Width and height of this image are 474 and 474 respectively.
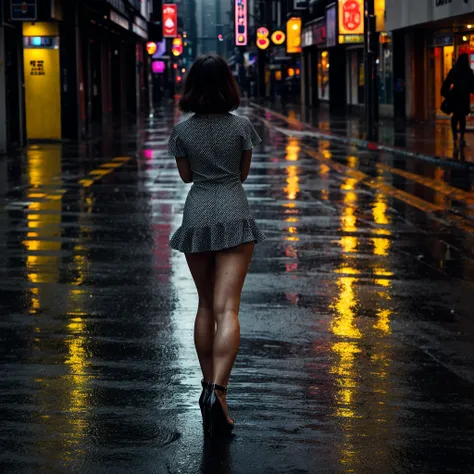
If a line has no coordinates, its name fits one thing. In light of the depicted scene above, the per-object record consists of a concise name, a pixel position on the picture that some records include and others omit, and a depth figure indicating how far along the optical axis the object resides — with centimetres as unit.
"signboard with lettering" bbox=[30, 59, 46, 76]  3441
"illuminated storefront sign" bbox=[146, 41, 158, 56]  8334
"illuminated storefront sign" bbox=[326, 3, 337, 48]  5528
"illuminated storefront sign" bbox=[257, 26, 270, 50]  10656
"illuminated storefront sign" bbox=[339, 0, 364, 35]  4634
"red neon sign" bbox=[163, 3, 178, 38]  10581
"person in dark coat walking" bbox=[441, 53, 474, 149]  2846
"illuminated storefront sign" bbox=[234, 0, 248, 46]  13675
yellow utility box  3425
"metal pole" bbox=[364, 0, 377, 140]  3150
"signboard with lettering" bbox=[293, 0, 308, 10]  7338
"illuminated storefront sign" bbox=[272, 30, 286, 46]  9088
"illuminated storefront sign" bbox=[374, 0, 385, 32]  4831
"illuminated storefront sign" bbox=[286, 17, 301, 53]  7869
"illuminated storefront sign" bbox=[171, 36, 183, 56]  13612
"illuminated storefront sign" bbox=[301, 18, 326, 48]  6425
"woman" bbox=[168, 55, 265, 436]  563
